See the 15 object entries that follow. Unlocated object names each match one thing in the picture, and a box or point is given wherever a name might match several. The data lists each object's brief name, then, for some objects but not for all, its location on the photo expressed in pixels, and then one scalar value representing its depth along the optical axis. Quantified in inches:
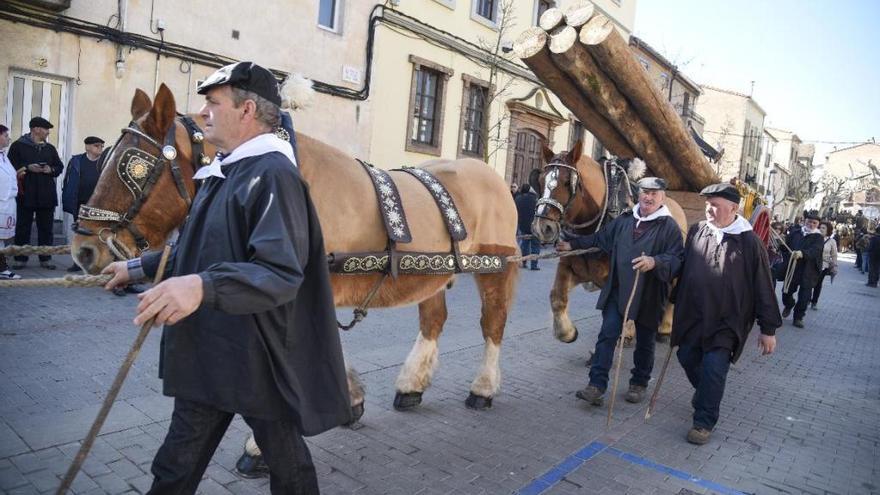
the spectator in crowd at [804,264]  410.6
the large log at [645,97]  209.0
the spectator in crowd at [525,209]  515.8
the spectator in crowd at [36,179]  327.6
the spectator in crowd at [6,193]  297.4
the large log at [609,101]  218.5
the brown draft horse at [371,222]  110.7
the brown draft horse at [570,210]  224.7
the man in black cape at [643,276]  193.9
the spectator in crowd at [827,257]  468.4
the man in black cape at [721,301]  178.1
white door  361.1
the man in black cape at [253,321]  79.4
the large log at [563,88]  221.9
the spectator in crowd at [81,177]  329.1
